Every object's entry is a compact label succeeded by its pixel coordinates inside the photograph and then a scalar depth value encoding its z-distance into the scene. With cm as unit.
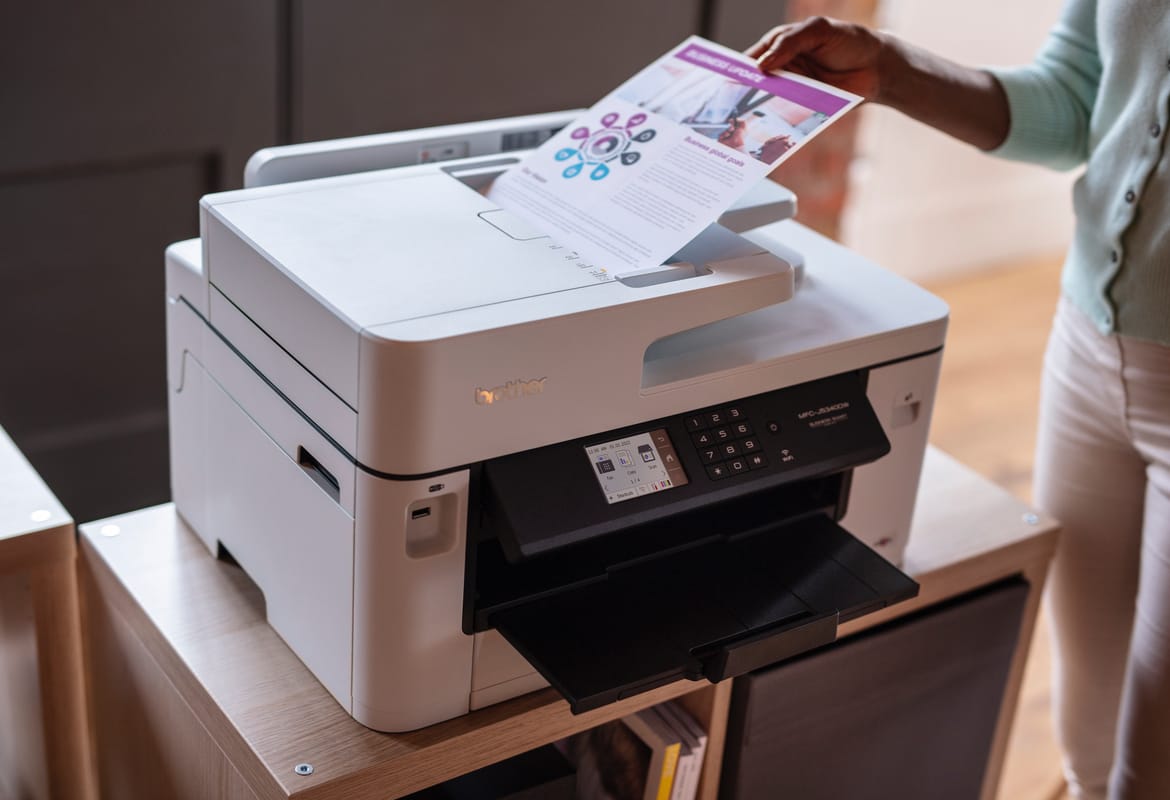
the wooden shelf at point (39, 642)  121
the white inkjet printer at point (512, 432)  96
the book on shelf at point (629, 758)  123
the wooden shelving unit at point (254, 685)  105
